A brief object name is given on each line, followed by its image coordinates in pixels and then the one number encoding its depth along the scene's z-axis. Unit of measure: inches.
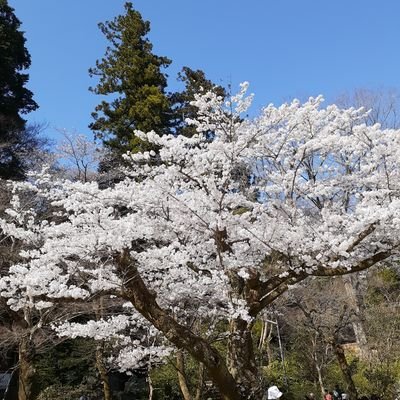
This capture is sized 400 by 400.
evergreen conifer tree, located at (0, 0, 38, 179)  579.2
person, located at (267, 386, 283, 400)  324.2
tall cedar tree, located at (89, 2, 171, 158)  669.9
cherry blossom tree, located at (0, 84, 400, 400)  211.8
